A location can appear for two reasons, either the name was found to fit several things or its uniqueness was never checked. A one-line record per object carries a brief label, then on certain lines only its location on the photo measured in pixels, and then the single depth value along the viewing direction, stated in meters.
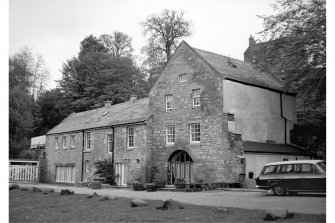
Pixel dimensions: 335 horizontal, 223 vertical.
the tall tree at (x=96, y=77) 38.22
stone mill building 22.67
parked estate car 16.11
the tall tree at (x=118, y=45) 33.13
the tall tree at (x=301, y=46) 17.61
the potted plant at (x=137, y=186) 22.52
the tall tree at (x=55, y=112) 34.42
